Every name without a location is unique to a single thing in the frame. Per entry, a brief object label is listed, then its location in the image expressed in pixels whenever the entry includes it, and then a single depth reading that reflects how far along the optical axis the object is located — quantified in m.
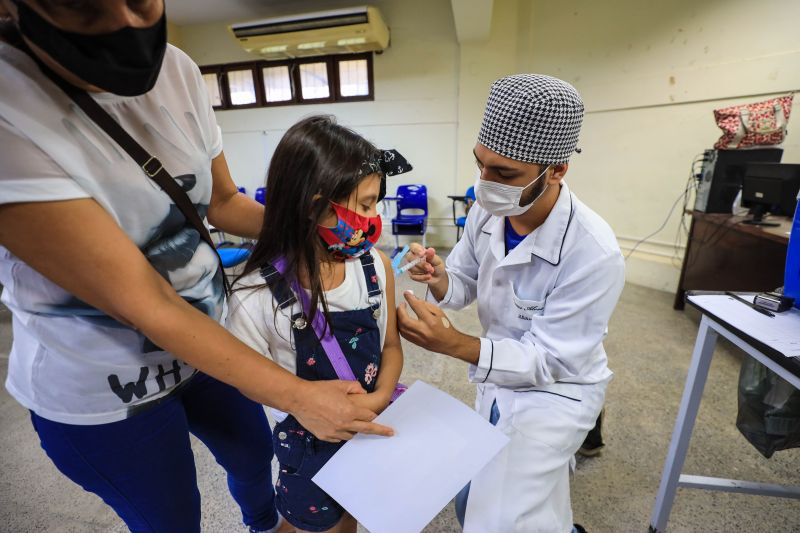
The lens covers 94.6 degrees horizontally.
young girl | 0.84
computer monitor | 2.29
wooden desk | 2.28
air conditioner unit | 4.03
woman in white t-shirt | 0.50
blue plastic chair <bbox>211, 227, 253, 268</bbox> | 2.65
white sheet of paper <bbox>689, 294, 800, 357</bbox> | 0.90
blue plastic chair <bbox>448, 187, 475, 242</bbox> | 4.49
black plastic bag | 1.24
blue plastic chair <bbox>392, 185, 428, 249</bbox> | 4.44
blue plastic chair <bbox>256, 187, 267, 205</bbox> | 5.18
